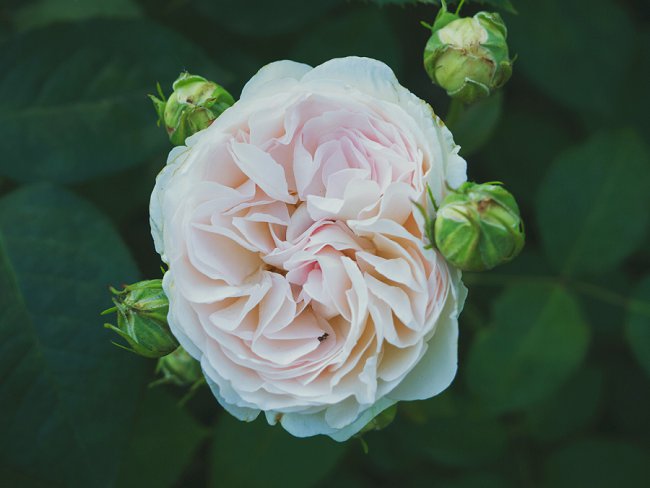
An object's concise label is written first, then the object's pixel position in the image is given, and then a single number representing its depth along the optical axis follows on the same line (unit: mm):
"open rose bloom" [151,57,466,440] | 293
